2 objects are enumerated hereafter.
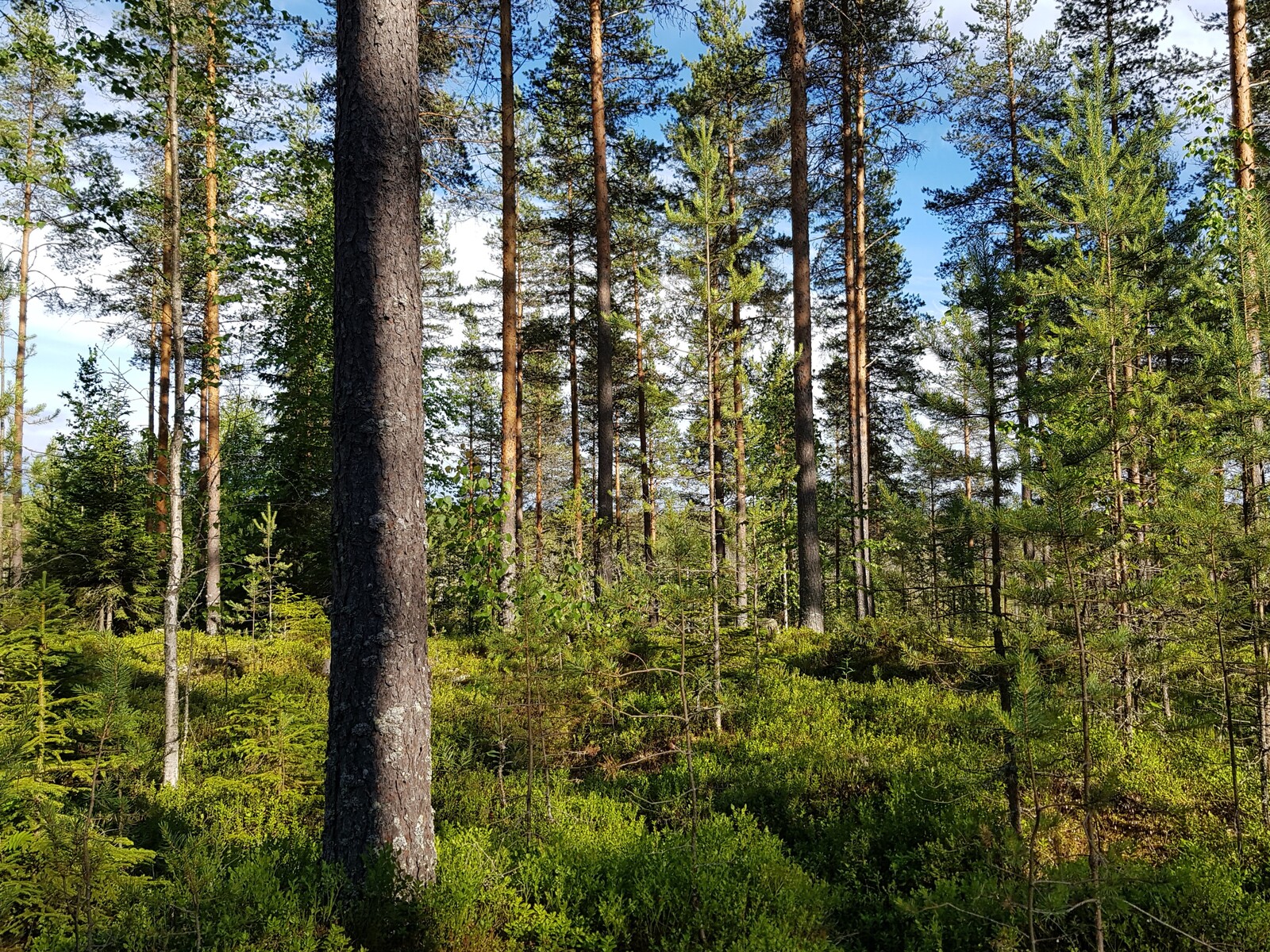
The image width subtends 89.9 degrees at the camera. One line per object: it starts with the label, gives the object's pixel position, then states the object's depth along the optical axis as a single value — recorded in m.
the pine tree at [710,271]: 7.57
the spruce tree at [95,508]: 14.38
